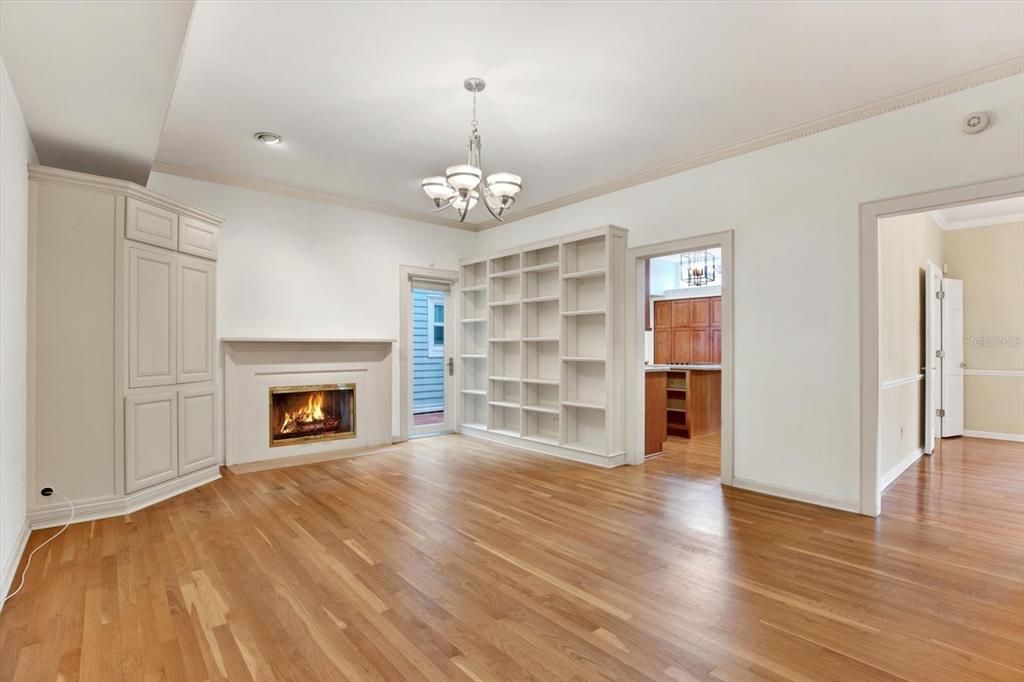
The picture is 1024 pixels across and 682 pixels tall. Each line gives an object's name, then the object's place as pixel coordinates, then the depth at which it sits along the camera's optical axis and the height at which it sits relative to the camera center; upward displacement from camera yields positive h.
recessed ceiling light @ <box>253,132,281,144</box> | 4.28 +1.75
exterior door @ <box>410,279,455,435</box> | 8.98 -0.30
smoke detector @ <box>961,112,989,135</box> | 3.22 +1.40
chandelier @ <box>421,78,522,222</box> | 3.42 +1.11
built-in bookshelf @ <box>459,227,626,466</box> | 5.33 -0.08
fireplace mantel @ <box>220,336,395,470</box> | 5.23 -0.48
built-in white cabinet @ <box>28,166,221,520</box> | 3.48 -0.01
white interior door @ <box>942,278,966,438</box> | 6.55 -0.25
